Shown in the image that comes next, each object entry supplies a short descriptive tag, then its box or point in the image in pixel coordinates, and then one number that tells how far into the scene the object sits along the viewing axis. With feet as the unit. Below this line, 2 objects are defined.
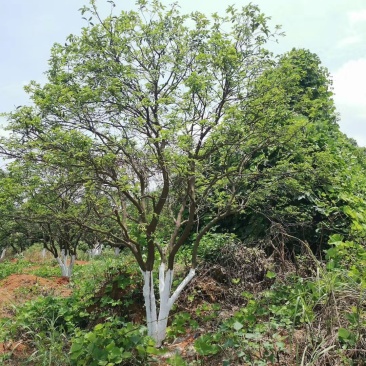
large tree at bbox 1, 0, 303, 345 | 14.92
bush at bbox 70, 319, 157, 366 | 13.15
